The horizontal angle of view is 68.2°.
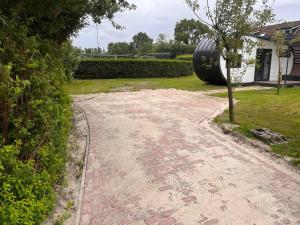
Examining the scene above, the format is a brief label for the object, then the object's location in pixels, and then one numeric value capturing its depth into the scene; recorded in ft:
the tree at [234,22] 16.85
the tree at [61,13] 11.20
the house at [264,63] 36.14
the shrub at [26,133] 6.25
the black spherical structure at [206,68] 35.43
